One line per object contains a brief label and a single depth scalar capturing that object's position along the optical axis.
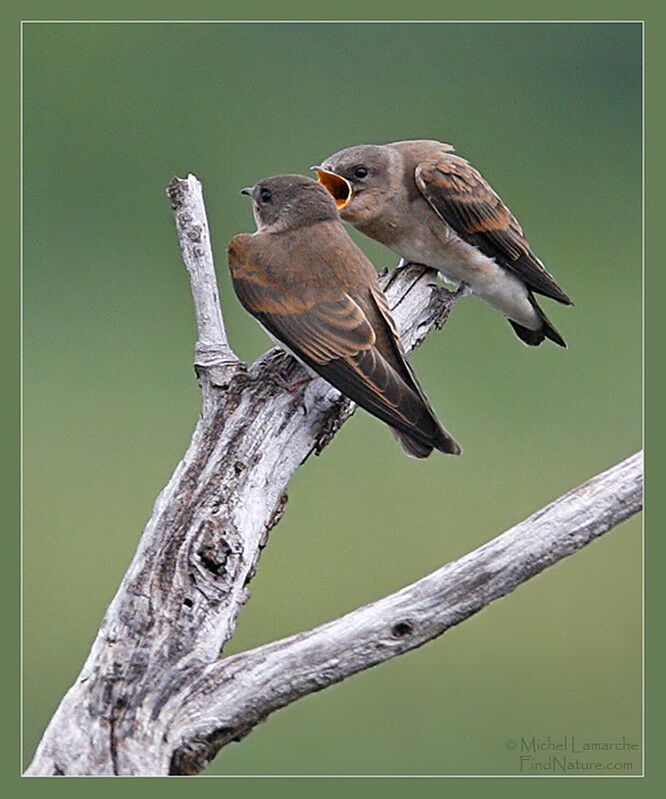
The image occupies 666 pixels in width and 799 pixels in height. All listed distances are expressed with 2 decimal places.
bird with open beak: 9.23
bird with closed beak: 7.27
